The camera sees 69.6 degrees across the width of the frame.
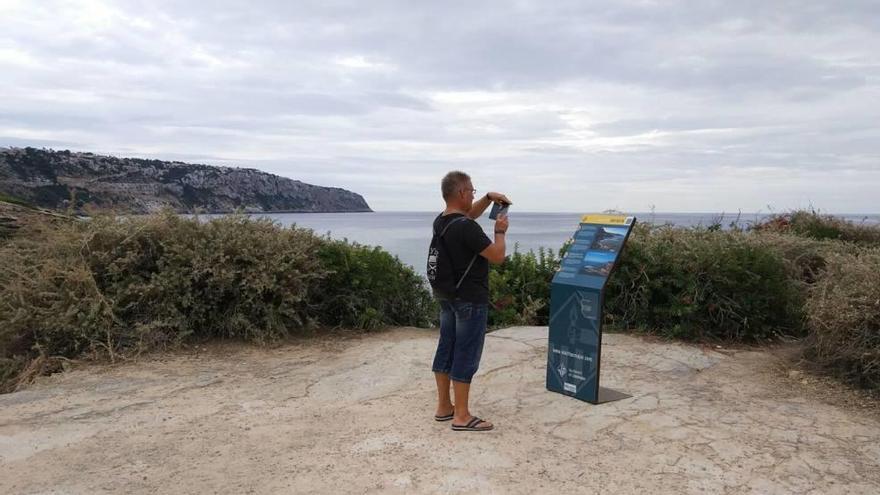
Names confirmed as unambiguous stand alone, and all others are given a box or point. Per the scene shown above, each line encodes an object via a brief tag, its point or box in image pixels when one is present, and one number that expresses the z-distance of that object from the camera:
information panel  5.08
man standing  4.32
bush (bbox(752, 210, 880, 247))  12.86
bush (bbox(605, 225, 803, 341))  7.35
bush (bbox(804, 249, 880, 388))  5.55
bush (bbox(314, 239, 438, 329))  8.12
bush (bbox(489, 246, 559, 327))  8.66
